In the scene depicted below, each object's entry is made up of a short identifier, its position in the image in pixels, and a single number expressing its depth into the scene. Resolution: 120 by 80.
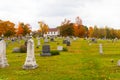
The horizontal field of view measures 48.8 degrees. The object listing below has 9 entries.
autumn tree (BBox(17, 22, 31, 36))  52.58
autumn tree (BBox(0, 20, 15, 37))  45.16
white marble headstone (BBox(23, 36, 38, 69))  9.67
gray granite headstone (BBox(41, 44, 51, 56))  14.76
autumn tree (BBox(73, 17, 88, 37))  49.54
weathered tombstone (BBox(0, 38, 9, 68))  10.21
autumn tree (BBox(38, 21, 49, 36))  60.73
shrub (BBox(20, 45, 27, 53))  17.78
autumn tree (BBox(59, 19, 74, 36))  47.37
